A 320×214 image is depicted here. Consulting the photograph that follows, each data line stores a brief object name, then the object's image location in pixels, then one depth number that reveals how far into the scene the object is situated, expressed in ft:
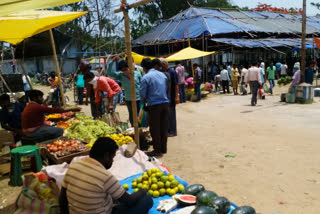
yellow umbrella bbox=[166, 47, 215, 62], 43.21
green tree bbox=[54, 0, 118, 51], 104.37
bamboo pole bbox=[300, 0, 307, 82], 37.83
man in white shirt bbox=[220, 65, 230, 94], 51.27
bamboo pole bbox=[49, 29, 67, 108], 24.25
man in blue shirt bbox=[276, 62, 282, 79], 68.74
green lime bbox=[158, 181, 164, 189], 11.55
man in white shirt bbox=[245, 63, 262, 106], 36.24
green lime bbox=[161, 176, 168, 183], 11.66
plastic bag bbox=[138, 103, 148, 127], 19.44
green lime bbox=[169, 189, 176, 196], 11.39
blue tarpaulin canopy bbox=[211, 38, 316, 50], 62.13
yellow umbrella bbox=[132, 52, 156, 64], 43.07
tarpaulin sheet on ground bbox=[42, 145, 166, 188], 12.91
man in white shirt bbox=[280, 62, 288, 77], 65.26
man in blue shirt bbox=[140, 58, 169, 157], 16.92
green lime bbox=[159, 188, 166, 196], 11.43
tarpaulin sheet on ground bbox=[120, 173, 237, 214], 10.30
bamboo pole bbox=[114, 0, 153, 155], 14.26
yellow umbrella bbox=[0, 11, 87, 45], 18.13
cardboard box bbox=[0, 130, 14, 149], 18.70
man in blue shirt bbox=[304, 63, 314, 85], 44.97
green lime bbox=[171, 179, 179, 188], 11.63
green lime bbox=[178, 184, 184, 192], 11.64
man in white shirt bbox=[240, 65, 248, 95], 49.79
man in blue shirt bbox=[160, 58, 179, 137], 21.06
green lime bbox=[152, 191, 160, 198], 11.32
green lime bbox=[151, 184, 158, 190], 11.46
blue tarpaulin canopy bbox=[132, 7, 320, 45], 69.26
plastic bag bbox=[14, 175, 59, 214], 9.82
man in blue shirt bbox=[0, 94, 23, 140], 19.44
